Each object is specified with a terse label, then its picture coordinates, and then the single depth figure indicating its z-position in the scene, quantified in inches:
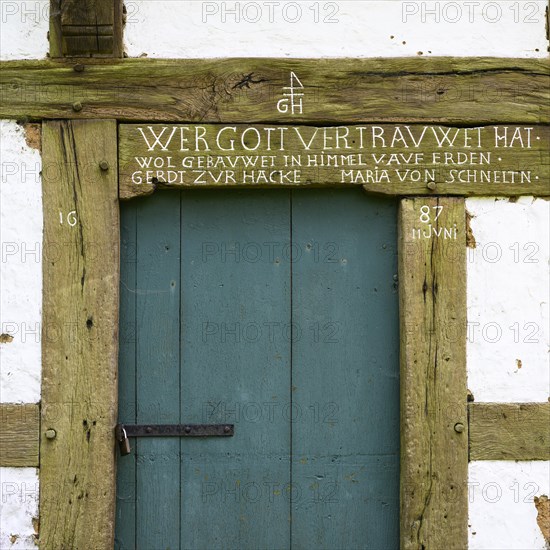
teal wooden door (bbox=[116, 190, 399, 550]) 130.4
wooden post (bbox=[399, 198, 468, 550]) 125.8
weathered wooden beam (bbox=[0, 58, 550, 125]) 128.3
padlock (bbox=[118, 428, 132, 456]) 126.7
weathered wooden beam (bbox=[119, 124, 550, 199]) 127.8
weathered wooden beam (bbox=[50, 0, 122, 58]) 124.0
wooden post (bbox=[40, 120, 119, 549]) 124.9
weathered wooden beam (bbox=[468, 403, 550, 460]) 125.8
